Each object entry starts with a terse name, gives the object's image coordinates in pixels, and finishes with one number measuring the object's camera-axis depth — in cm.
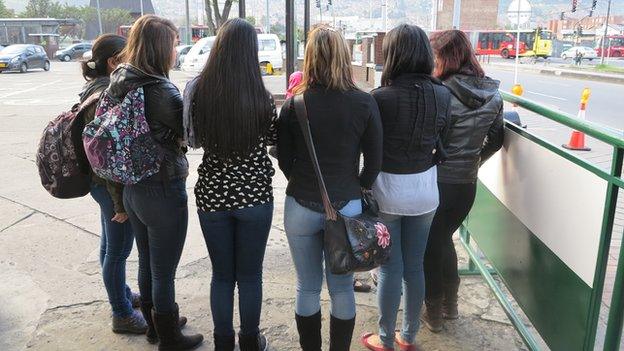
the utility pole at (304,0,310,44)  664
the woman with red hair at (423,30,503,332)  271
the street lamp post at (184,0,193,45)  3622
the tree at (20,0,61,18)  6575
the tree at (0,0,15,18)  6047
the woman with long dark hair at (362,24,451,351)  240
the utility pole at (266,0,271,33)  3966
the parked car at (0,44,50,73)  2655
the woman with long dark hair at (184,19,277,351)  223
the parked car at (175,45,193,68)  2692
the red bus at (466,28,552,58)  4328
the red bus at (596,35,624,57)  4978
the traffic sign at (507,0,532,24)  1373
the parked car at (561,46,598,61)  4584
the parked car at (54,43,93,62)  4184
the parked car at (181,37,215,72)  2322
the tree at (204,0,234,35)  2393
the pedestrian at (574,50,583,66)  3778
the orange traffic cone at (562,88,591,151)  748
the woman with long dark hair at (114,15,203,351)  237
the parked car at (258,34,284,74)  2409
